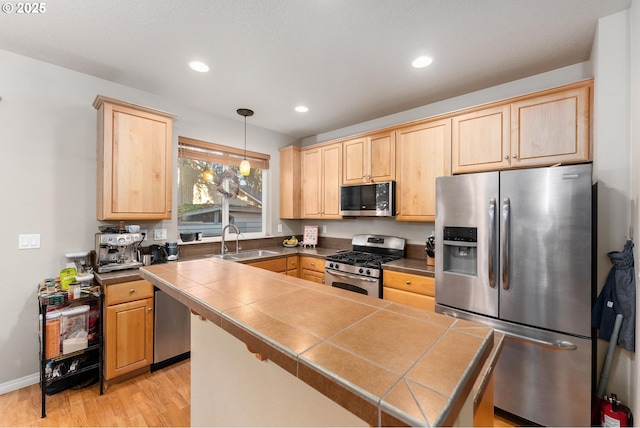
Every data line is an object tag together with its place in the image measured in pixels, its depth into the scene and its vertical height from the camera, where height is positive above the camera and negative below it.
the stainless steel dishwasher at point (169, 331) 2.45 -1.10
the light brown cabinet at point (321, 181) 3.59 +0.46
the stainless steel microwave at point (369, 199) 3.03 +0.17
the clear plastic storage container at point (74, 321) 2.07 -0.84
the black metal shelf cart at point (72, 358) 1.96 -1.15
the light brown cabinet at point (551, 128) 1.98 +0.66
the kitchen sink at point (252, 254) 3.28 -0.52
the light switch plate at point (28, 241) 2.21 -0.23
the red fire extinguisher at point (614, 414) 1.58 -1.18
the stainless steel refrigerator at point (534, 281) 1.71 -0.46
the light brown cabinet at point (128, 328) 2.20 -0.97
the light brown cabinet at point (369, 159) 3.08 +0.66
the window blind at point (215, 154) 3.18 +0.77
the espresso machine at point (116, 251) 2.35 -0.34
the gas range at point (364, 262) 2.77 -0.53
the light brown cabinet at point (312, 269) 3.35 -0.70
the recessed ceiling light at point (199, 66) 2.26 +1.25
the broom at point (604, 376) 1.61 -1.01
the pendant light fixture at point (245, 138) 3.01 +1.02
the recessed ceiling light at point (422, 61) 2.17 +1.24
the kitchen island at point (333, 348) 0.51 -0.33
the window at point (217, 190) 3.25 +0.31
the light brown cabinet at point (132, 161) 2.35 +0.47
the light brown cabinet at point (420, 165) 2.68 +0.50
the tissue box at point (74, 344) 2.06 -1.01
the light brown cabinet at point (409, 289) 2.45 -0.71
